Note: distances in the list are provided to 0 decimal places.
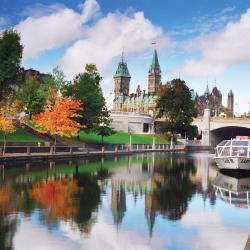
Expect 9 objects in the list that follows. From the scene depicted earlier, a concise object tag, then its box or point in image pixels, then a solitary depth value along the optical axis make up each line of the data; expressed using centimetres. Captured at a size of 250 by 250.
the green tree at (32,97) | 6090
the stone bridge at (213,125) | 9309
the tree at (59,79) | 6208
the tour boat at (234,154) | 3439
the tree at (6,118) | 3978
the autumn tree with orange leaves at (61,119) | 4841
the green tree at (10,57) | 4863
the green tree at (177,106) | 8382
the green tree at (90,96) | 5607
